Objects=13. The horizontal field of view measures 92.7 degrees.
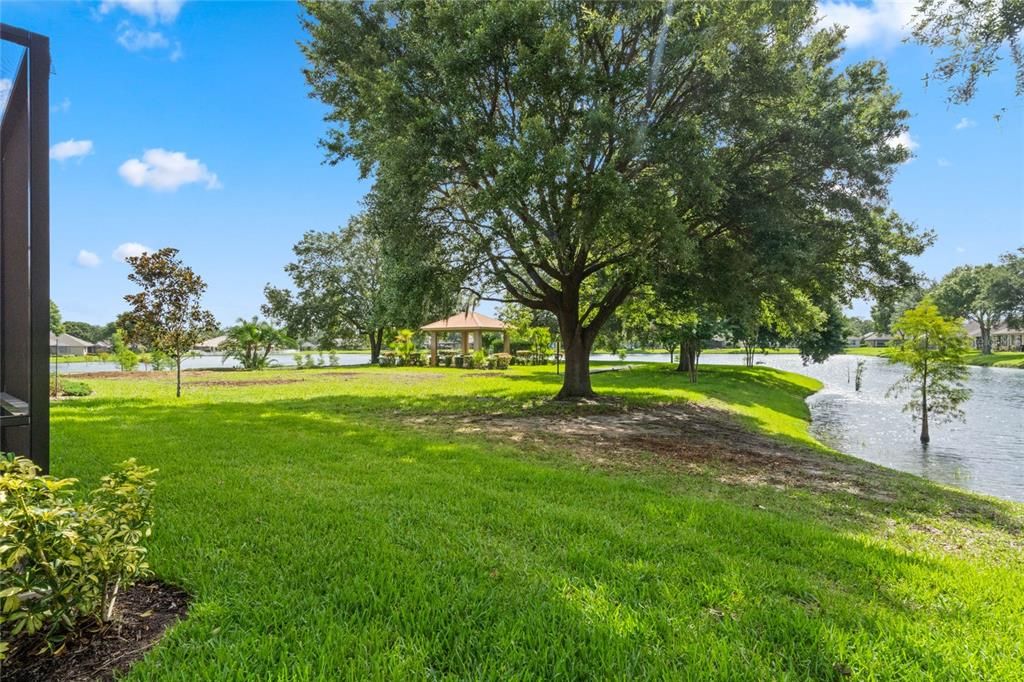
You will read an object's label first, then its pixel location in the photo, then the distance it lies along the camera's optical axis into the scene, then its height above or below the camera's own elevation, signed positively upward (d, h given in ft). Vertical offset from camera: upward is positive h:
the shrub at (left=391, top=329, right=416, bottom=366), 98.99 -0.64
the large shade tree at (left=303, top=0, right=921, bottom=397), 28.48 +13.96
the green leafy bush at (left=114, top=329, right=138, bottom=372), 72.74 -2.13
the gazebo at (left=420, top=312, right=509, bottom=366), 91.20 +3.05
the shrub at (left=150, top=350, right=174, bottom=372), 75.77 -3.20
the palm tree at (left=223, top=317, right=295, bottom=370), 89.45 -0.12
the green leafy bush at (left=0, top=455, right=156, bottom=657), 6.04 -2.87
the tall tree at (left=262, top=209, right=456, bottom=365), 112.06 +12.13
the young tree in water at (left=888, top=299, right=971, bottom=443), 40.73 -1.00
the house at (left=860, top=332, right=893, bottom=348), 309.88 +3.00
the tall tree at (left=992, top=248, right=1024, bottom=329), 164.14 +18.32
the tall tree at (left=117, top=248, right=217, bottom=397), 39.29 +2.99
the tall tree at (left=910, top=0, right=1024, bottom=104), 19.74 +12.87
